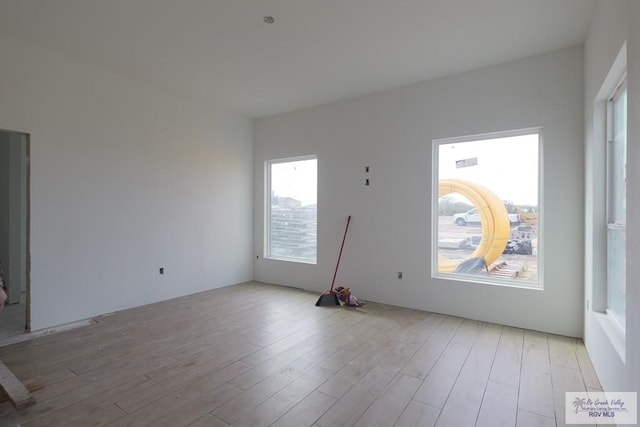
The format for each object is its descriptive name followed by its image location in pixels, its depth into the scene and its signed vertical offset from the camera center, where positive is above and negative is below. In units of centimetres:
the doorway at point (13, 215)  464 -4
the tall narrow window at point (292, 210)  549 +9
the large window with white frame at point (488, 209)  366 +9
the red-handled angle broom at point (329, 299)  448 -116
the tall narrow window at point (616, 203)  234 +11
